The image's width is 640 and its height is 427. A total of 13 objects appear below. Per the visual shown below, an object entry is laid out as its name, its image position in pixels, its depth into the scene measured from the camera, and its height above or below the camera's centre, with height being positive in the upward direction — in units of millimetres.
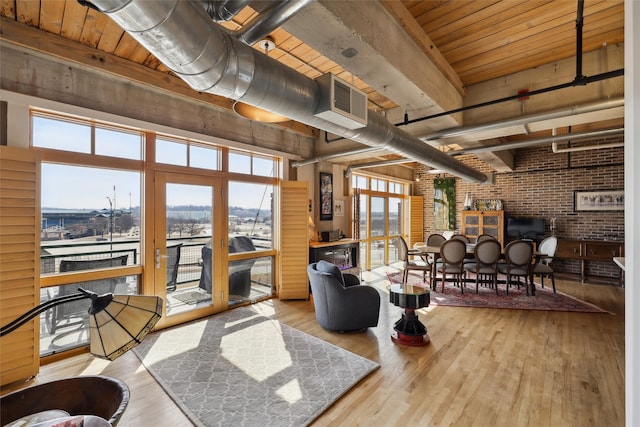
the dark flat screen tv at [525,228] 7062 -400
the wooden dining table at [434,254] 5461 -808
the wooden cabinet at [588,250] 6007 -828
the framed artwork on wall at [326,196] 5781 +331
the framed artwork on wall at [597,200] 6297 +253
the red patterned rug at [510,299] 4578 -1500
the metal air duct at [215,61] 1184 +803
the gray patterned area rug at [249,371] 2207 -1491
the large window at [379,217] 7375 -136
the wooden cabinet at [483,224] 7465 -311
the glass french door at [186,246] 3719 -456
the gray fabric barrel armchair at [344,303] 3490 -1106
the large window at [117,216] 3000 -35
